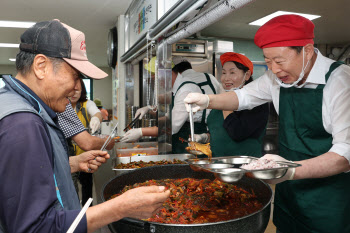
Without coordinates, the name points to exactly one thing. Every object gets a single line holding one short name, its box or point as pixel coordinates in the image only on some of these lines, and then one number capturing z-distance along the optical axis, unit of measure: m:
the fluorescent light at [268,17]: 4.81
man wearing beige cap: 0.84
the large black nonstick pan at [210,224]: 1.06
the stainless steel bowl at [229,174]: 1.19
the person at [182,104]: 2.76
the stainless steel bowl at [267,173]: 1.20
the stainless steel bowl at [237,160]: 1.55
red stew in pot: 1.42
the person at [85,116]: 3.49
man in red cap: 1.36
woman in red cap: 2.34
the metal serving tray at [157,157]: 2.51
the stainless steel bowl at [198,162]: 1.49
